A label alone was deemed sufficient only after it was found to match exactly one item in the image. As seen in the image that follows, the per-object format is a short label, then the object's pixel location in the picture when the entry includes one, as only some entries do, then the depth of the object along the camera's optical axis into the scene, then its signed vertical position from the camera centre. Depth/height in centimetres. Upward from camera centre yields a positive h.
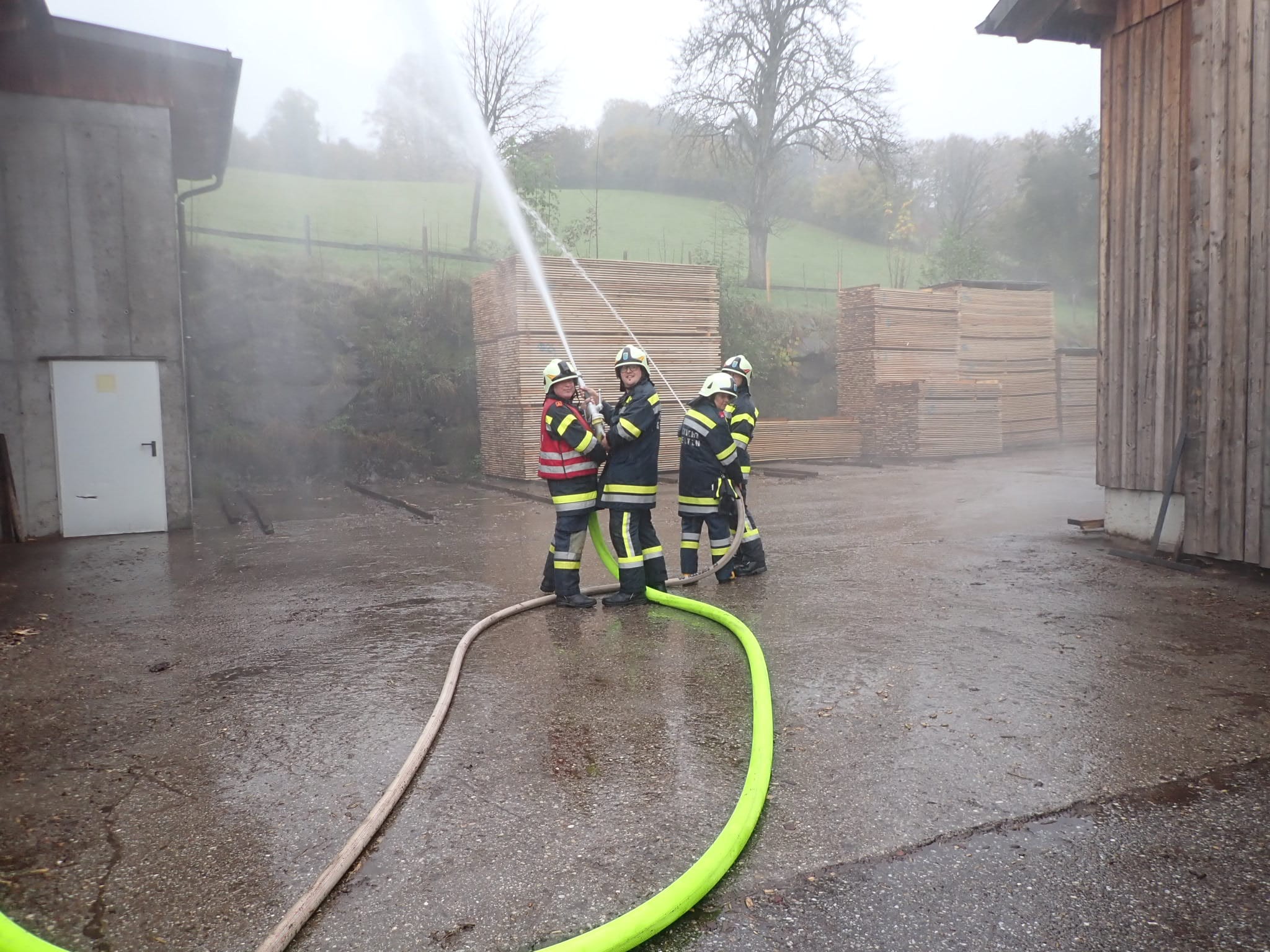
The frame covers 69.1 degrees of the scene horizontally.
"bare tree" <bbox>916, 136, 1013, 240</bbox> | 4241 +1032
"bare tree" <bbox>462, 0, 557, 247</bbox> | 2156 +750
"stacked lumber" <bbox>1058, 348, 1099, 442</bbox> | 2158 -25
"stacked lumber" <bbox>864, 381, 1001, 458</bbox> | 1853 -69
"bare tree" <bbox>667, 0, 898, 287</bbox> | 2948 +986
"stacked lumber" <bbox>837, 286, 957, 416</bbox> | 1888 +101
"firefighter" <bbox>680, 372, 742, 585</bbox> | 682 -57
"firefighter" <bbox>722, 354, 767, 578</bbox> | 737 -40
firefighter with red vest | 617 -50
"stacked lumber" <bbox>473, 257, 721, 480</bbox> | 1455 +100
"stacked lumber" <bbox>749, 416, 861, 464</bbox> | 1784 -99
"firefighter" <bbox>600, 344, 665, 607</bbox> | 630 -54
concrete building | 976 +136
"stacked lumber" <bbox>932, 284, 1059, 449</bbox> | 2003 +75
